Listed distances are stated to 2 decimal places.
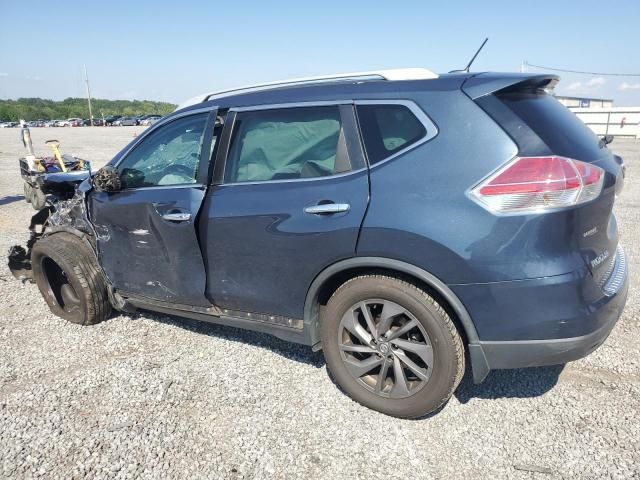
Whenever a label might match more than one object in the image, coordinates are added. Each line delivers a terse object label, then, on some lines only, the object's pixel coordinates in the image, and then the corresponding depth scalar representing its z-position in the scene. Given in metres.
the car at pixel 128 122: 64.59
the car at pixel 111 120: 69.94
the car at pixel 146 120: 63.59
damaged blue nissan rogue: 2.23
